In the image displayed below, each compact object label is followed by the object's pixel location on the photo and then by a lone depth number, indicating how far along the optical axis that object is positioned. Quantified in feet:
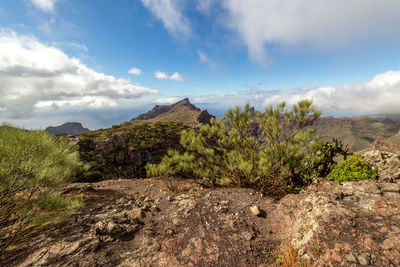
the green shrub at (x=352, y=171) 19.97
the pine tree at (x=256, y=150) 21.13
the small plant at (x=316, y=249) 11.96
